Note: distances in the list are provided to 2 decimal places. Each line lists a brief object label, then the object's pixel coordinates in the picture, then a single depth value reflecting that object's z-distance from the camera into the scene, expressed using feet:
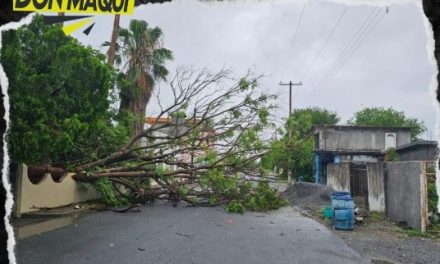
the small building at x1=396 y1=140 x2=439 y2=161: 72.23
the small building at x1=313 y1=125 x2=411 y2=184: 115.34
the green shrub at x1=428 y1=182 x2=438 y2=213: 38.05
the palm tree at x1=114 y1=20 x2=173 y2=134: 55.72
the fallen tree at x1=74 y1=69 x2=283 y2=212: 51.67
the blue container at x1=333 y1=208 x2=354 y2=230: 41.86
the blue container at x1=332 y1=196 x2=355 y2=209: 42.39
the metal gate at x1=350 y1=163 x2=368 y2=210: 60.54
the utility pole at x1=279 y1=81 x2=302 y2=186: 104.94
